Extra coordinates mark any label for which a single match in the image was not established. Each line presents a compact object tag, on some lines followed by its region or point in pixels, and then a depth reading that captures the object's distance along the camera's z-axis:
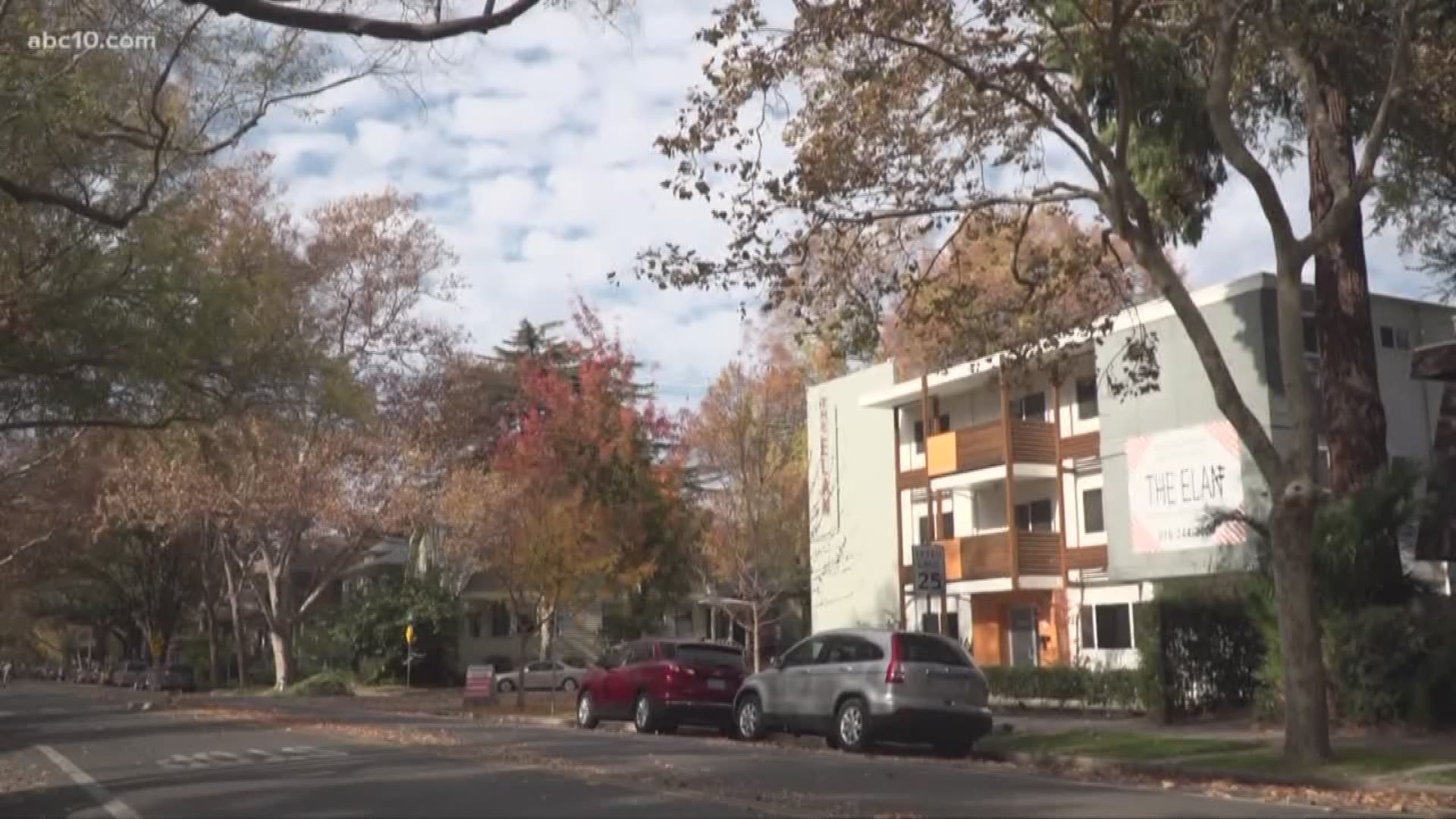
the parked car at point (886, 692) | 19.56
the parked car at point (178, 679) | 62.16
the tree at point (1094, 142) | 16.20
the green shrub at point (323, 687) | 48.56
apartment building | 31.84
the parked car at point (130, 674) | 70.12
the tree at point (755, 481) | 40.66
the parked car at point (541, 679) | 49.28
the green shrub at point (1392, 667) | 18.75
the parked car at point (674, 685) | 24.50
